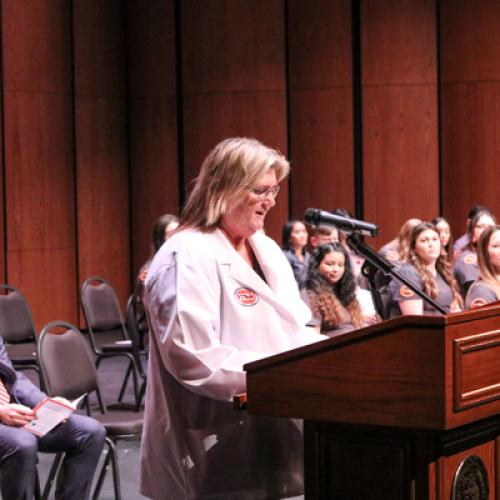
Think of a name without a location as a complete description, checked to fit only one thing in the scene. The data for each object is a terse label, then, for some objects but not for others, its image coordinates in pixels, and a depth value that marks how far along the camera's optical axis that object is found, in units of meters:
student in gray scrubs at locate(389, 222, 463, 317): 11.63
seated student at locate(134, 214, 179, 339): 12.36
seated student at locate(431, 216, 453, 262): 14.21
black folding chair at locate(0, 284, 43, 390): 12.37
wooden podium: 3.97
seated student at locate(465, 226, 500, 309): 9.93
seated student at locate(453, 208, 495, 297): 13.27
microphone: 5.11
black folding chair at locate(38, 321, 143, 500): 8.32
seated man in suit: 7.14
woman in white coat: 4.75
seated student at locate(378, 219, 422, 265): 12.23
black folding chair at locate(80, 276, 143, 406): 12.71
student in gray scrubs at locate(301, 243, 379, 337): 10.25
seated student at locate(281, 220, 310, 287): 15.68
